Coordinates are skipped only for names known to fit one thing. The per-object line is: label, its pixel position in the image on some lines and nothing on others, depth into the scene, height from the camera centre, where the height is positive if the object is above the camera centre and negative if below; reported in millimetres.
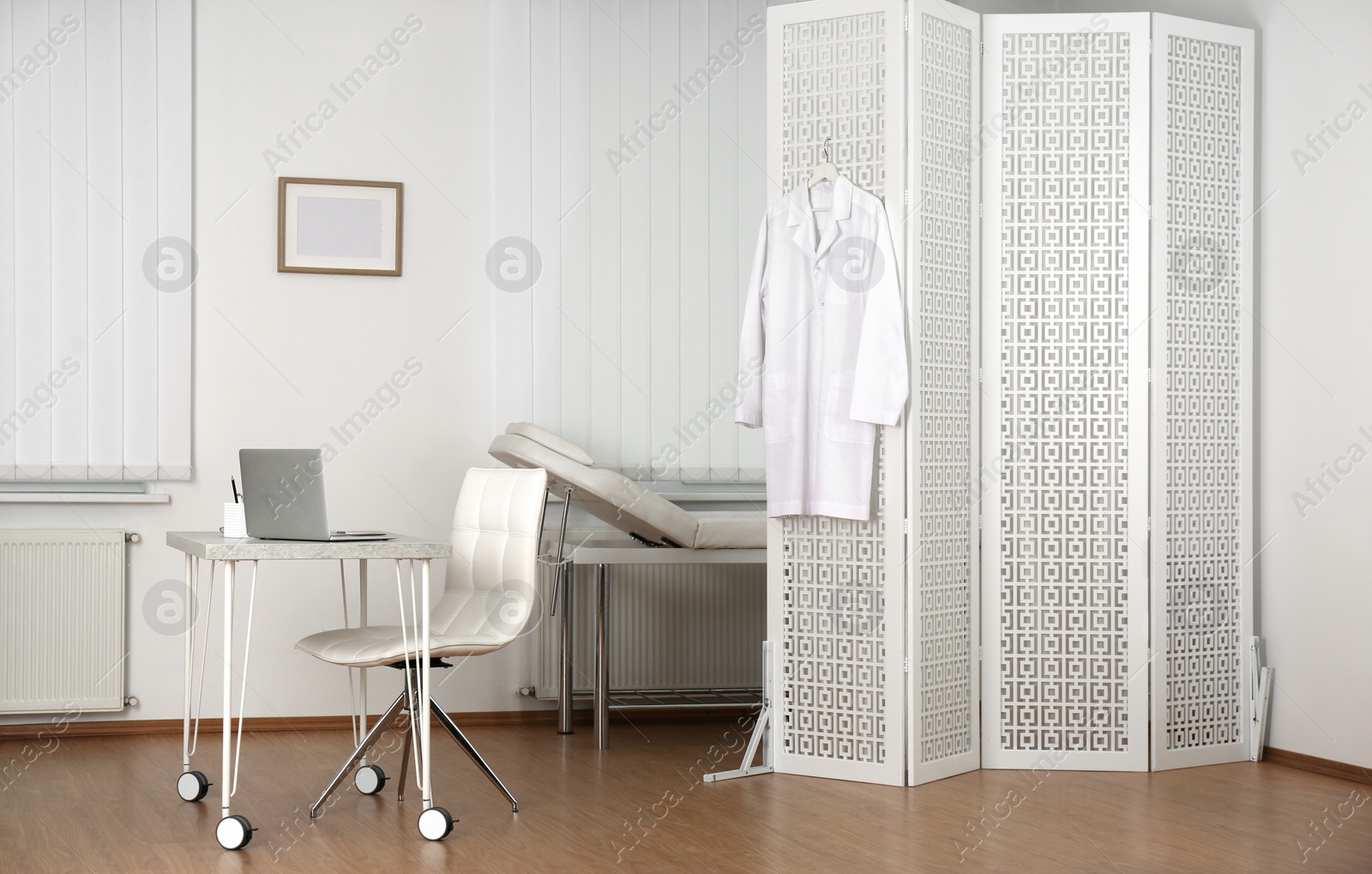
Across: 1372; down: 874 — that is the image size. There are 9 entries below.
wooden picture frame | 4859 +815
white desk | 3008 -300
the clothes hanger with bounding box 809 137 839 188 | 3875 +829
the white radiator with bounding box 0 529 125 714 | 4555 -710
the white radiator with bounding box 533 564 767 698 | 5047 -791
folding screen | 3934 +162
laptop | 3223 -167
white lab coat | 3766 +286
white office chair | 3332 -490
